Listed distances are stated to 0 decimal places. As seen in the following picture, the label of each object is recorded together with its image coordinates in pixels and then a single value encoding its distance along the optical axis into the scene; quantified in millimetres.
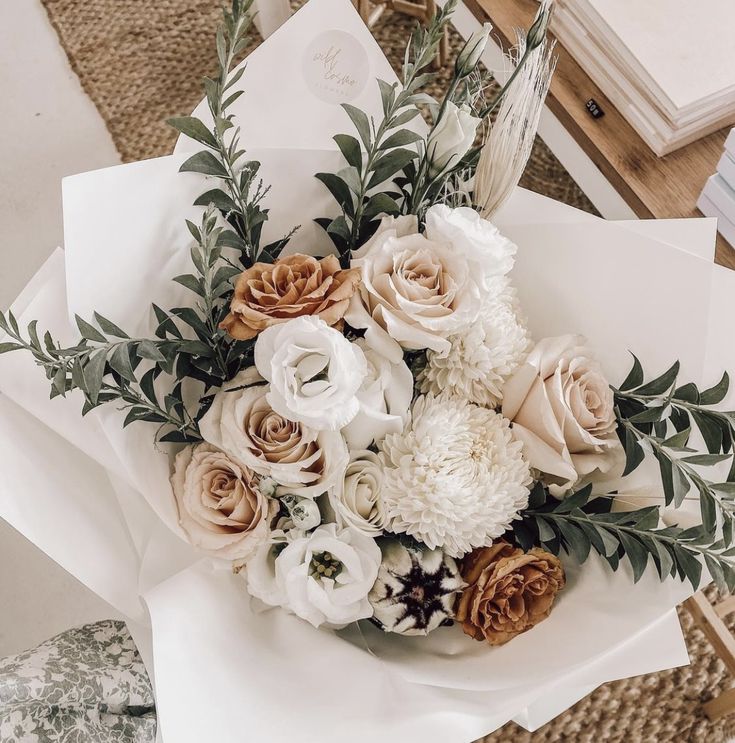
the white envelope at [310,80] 609
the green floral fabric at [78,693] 683
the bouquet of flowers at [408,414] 492
